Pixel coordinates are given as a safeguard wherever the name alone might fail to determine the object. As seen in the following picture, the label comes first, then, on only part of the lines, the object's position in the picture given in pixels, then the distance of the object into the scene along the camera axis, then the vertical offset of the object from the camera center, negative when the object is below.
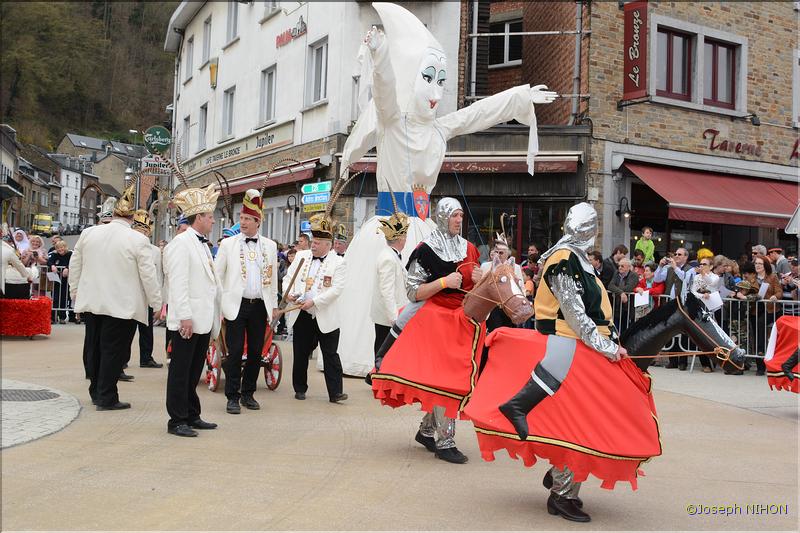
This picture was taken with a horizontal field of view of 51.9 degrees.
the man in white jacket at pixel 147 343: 11.37 -0.87
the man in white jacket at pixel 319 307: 8.77 -0.22
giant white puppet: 9.67 +1.92
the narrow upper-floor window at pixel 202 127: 28.94 +5.50
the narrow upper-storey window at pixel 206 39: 29.24 +8.74
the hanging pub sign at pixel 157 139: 21.02 +3.71
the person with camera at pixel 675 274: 13.17 +0.39
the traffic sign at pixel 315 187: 18.83 +2.33
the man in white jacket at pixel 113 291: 7.94 -0.11
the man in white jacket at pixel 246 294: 8.10 -0.10
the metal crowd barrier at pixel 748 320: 12.50 -0.30
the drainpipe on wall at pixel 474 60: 18.80 +5.31
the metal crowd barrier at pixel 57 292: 18.25 -0.32
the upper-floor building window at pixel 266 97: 23.55 +5.42
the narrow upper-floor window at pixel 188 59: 31.47 +8.61
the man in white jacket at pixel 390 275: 7.96 +0.14
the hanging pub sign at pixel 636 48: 17.34 +5.27
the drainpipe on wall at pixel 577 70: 17.75 +4.87
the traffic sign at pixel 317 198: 18.88 +2.08
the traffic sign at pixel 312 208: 19.18 +1.86
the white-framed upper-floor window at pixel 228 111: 26.56 +5.58
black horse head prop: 4.68 -0.19
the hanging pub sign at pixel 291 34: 21.28 +6.72
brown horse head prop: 5.34 -0.01
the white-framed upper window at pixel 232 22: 26.52 +8.47
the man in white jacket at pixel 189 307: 6.84 -0.21
